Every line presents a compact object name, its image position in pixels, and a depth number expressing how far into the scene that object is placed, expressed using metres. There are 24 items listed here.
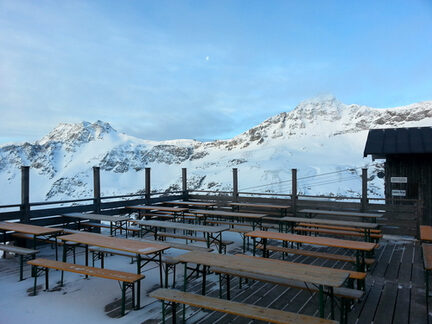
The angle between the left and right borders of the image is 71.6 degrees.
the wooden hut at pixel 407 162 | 8.19
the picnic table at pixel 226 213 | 6.29
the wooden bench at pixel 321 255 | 4.10
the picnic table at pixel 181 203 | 8.53
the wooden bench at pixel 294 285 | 2.78
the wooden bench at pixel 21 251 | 4.43
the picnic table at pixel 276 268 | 2.59
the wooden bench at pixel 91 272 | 3.16
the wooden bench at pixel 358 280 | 3.22
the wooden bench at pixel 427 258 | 3.28
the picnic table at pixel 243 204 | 7.89
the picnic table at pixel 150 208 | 7.41
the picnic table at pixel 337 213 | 6.46
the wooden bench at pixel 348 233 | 5.57
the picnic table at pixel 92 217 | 5.80
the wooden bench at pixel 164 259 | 3.85
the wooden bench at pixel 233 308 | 2.29
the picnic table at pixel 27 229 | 4.70
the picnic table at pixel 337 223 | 4.98
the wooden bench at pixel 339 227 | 6.37
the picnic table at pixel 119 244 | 3.51
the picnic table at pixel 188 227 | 4.81
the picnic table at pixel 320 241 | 3.73
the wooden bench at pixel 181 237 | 4.92
